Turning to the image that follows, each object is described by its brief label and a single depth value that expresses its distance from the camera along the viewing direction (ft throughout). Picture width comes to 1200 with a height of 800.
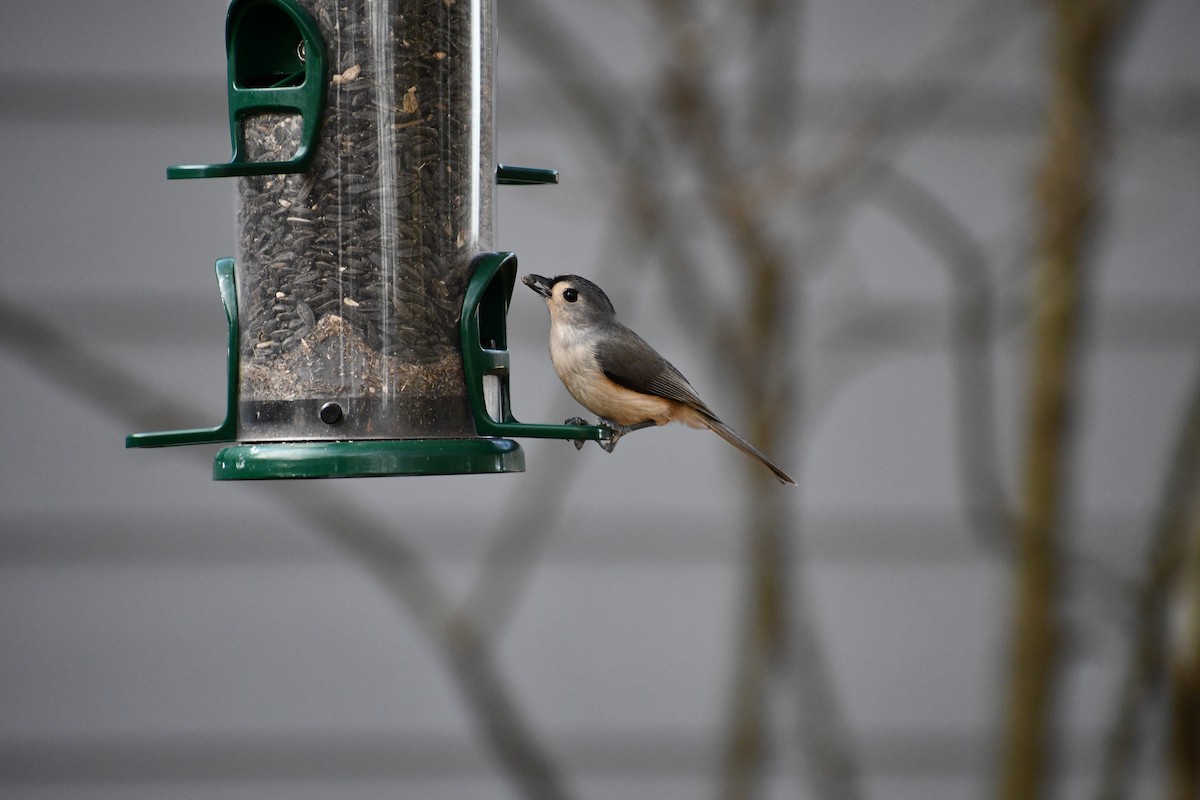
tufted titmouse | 25.55
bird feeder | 20.86
